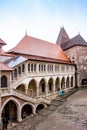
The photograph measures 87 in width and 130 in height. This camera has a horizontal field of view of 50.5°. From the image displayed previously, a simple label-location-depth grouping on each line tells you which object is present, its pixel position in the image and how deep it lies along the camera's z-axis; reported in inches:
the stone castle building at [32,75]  422.6
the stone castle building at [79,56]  825.7
